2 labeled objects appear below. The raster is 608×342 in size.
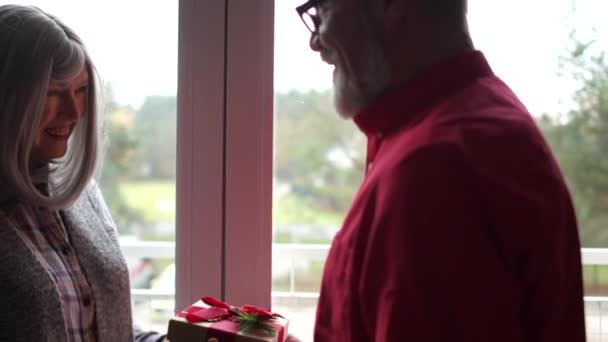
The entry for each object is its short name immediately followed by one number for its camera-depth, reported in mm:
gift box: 1090
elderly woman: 1053
